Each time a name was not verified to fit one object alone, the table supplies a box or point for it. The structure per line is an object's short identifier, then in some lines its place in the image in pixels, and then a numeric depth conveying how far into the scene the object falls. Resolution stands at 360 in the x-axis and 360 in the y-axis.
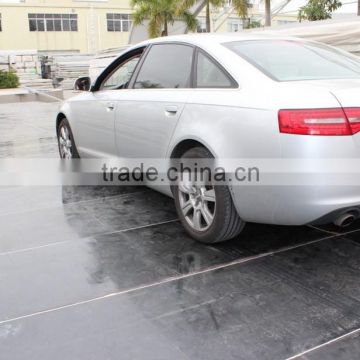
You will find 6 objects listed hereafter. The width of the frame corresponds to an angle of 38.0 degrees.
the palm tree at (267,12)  24.85
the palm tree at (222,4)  25.71
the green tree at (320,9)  28.11
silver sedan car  3.09
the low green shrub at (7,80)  27.27
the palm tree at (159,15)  30.25
